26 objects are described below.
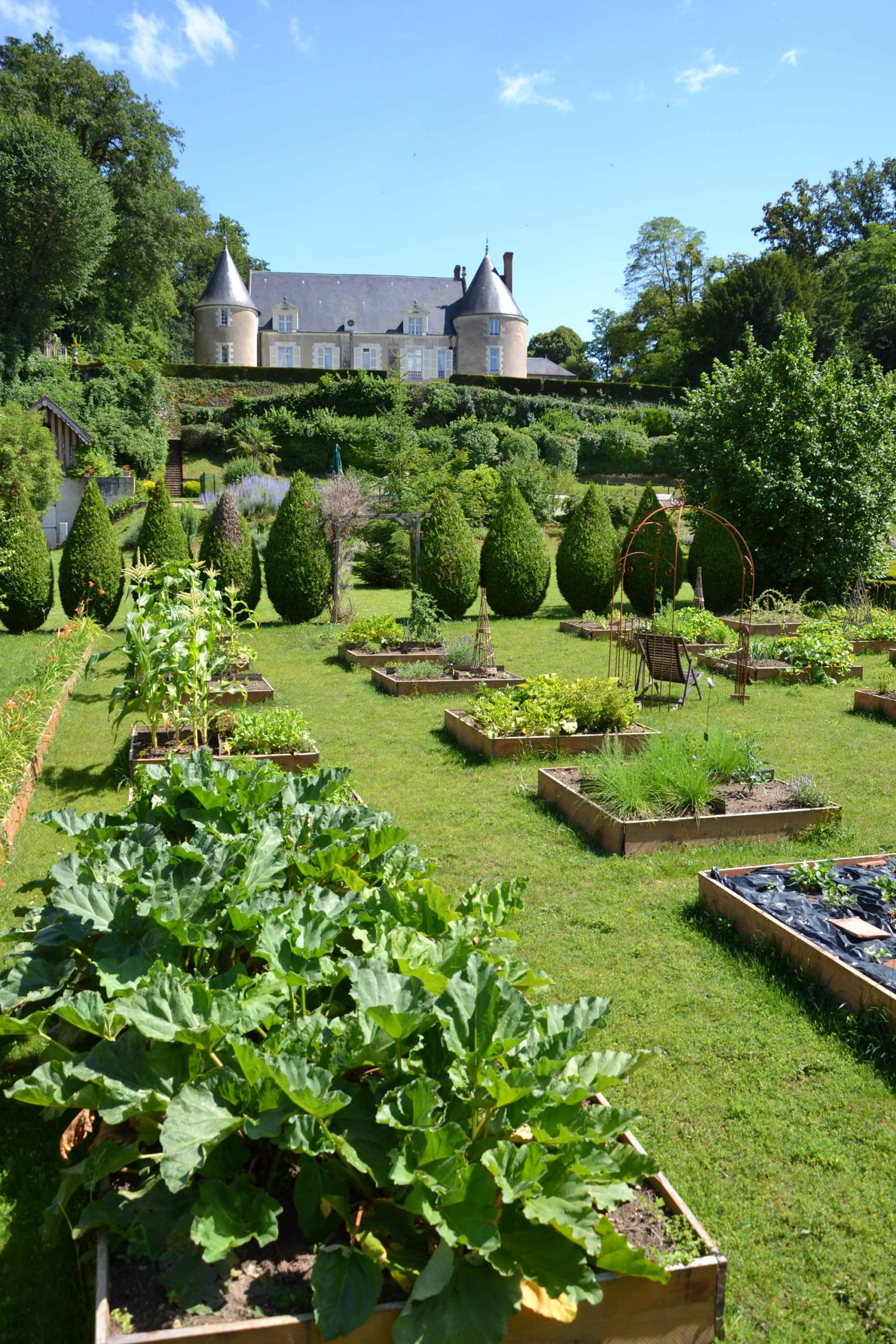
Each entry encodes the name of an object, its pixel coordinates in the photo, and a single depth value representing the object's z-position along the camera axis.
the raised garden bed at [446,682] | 9.69
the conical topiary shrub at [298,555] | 13.87
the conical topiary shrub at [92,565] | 12.57
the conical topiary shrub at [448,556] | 14.23
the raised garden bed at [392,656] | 11.02
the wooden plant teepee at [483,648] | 10.45
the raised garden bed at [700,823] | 5.29
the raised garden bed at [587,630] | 13.35
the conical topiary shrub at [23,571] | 12.32
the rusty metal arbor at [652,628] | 9.21
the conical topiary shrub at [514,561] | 14.95
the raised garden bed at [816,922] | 3.58
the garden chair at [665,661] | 8.97
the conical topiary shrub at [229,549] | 13.50
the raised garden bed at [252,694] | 8.84
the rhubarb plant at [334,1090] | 1.89
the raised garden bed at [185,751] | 6.46
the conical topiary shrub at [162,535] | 12.71
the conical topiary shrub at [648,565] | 14.79
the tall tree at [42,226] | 31.70
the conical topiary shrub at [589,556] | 15.05
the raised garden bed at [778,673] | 10.58
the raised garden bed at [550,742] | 7.15
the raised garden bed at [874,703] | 8.72
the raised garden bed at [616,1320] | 1.91
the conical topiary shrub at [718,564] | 14.92
